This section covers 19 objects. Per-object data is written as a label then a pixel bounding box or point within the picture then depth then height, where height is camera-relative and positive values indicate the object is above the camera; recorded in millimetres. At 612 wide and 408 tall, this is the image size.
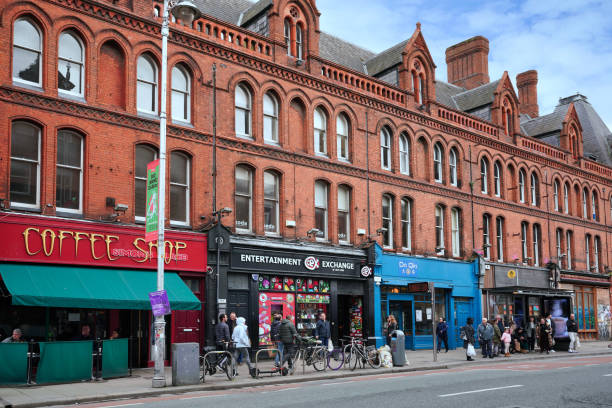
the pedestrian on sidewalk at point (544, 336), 28578 -2646
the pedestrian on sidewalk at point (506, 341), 26859 -2661
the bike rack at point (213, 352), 16875 -2014
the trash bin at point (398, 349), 21500 -2339
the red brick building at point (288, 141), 19078 +5402
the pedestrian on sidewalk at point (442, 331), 29359 -2432
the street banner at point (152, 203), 16516 +2013
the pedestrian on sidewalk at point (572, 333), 30375 -2700
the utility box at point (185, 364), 16078 -2049
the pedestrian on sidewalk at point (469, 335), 24375 -2320
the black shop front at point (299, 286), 22953 -237
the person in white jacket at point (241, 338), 18828 -1666
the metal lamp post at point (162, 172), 15633 +2757
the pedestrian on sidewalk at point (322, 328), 22656 -1710
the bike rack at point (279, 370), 17969 -2517
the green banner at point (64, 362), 15812 -1937
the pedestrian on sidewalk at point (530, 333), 29453 -2566
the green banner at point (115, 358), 17031 -1994
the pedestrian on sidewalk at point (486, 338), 25781 -2415
